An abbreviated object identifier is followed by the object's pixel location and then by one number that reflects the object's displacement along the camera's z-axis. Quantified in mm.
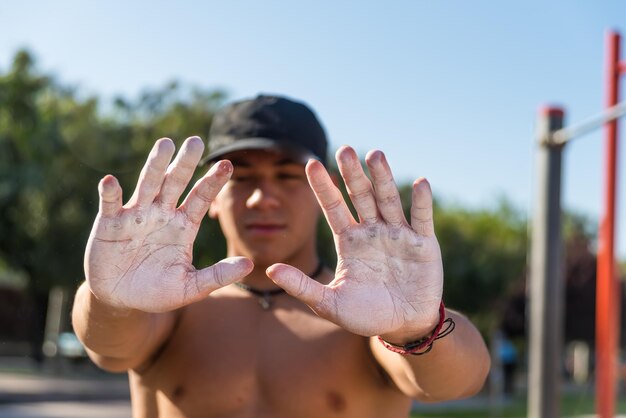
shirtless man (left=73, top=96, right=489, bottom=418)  1797
